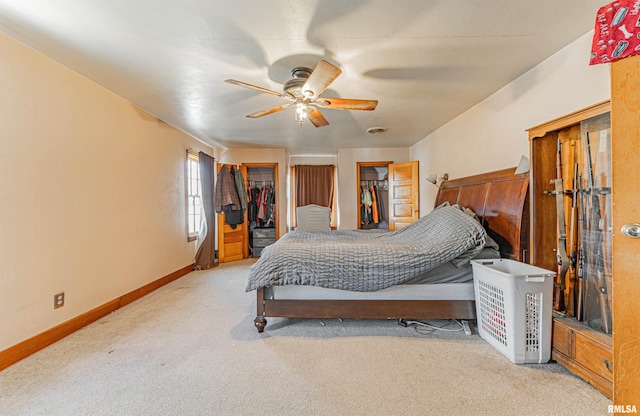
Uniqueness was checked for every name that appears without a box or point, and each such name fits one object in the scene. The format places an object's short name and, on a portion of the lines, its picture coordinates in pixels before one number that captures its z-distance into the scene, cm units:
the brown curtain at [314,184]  602
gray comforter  201
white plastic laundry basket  163
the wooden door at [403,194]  464
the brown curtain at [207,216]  434
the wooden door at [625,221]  108
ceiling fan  189
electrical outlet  203
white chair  459
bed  202
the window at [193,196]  420
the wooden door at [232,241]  486
